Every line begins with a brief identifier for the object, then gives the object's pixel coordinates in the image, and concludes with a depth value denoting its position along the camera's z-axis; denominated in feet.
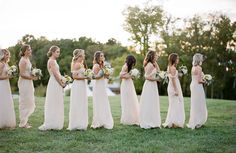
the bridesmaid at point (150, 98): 41.19
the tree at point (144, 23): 172.35
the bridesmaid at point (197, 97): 42.83
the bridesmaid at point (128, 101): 43.86
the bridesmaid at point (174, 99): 42.06
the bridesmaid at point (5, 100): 39.63
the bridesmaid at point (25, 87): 40.37
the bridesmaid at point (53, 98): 39.32
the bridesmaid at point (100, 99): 41.04
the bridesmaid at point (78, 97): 39.63
